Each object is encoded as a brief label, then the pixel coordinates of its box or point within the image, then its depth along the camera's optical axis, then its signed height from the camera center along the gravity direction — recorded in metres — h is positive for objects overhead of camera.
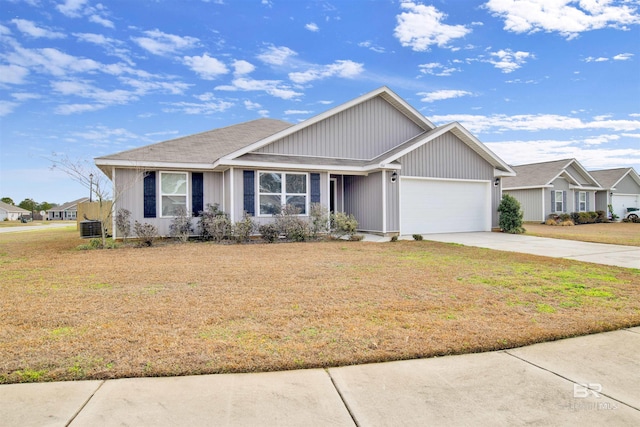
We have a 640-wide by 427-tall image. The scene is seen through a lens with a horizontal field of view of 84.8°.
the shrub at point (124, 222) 12.14 -0.25
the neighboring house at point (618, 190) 30.05 +1.58
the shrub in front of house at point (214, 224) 12.18 -0.38
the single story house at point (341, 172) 12.73 +1.60
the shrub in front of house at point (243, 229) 12.09 -0.55
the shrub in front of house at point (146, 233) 11.63 -0.62
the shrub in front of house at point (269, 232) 12.31 -0.68
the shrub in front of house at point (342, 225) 12.74 -0.49
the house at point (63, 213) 75.19 +0.60
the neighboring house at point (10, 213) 60.47 +0.62
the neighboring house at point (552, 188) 25.02 +1.53
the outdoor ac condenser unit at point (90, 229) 15.06 -0.60
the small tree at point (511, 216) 15.78 -0.31
